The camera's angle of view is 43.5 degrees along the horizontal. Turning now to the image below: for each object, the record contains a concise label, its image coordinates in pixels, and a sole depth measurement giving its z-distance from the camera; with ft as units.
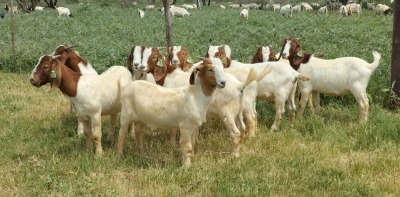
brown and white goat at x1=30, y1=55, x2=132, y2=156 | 22.66
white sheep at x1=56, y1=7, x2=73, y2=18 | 111.14
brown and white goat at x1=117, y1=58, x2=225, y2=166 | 21.18
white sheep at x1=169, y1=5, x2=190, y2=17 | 113.50
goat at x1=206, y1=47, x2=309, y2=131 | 27.35
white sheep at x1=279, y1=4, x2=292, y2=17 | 106.51
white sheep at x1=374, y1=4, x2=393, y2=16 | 99.14
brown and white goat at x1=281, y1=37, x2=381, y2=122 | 27.99
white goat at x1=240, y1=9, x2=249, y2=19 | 97.86
